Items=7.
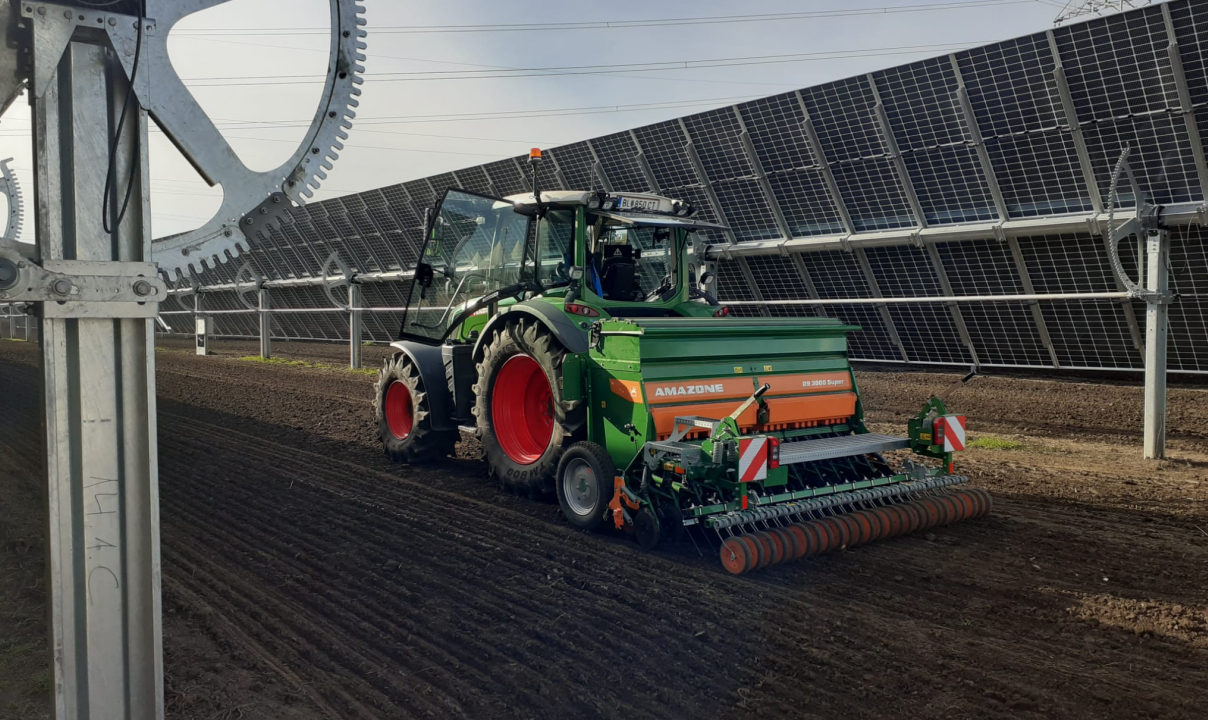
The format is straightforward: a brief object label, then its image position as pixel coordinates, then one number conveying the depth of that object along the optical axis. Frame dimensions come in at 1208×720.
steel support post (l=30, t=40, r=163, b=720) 2.19
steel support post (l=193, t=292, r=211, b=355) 23.14
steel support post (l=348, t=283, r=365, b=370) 17.34
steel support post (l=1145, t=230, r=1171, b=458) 7.59
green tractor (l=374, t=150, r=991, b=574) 4.98
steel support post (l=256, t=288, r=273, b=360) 21.12
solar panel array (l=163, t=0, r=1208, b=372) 9.32
